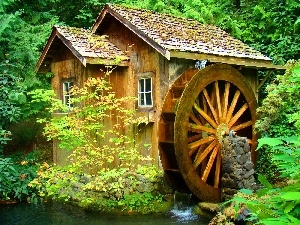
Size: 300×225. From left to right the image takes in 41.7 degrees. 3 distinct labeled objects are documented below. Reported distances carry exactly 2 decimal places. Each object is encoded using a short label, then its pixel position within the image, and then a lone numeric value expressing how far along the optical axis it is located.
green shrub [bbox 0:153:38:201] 9.64
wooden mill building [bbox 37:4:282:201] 7.95
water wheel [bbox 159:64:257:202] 7.85
